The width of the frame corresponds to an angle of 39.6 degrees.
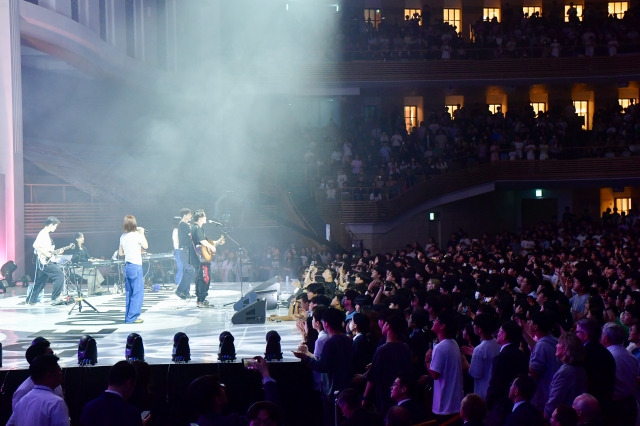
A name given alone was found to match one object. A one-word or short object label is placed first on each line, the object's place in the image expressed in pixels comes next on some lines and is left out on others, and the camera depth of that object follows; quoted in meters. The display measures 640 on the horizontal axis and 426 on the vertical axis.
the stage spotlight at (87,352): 8.45
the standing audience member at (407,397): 6.64
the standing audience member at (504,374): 7.02
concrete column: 21.83
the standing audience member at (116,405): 5.71
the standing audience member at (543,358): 7.42
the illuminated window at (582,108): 37.97
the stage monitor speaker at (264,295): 15.16
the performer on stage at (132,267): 13.73
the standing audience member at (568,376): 6.81
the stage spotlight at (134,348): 8.23
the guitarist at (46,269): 16.98
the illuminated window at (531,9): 38.66
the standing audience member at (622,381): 7.53
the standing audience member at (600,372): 7.17
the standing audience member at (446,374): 7.43
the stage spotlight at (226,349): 8.48
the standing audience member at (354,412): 5.90
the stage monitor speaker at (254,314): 14.43
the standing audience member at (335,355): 7.75
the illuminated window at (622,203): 36.72
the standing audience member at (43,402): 5.79
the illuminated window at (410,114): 38.03
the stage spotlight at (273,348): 8.59
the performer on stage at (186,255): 16.19
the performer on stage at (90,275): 18.86
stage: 11.52
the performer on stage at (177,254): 17.77
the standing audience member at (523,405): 6.10
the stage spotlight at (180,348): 8.48
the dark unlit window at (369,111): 37.47
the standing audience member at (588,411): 6.05
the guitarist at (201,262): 15.95
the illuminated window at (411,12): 38.38
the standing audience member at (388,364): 7.48
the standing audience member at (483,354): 7.48
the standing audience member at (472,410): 6.00
